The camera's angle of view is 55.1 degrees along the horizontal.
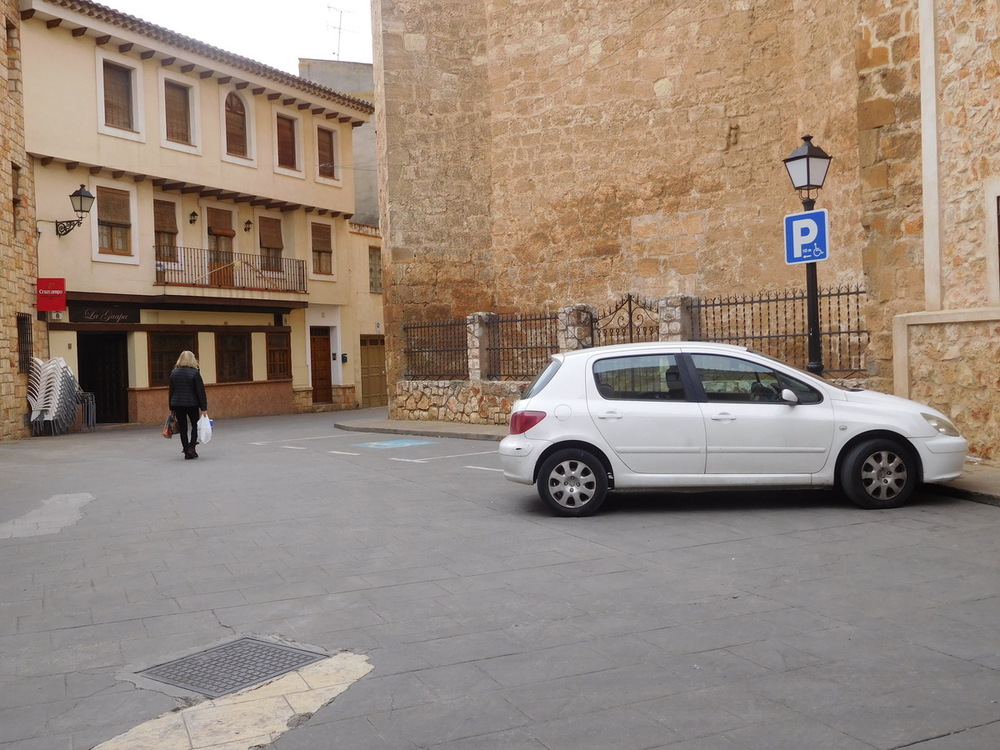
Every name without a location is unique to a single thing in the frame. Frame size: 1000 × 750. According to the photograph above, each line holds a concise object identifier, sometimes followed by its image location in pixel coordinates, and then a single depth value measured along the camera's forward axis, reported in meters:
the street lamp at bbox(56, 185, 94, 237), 22.30
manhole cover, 4.29
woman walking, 14.56
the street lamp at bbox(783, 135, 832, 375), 10.81
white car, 8.09
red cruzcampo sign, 21.81
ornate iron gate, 18.05
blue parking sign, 10.66
